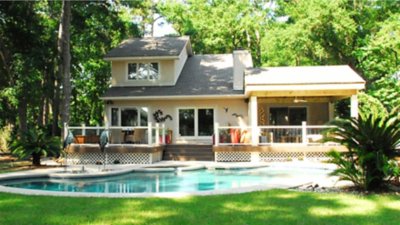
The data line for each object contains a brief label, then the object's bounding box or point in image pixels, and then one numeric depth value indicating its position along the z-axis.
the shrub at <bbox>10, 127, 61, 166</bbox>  16.36
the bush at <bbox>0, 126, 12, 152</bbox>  24.67
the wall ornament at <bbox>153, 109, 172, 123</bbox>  23.22
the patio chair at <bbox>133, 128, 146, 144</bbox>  20.03
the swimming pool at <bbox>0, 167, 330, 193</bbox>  12.16
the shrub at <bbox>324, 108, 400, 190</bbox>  9.25
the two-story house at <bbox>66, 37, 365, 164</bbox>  19.05
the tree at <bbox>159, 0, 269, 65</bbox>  37.12
